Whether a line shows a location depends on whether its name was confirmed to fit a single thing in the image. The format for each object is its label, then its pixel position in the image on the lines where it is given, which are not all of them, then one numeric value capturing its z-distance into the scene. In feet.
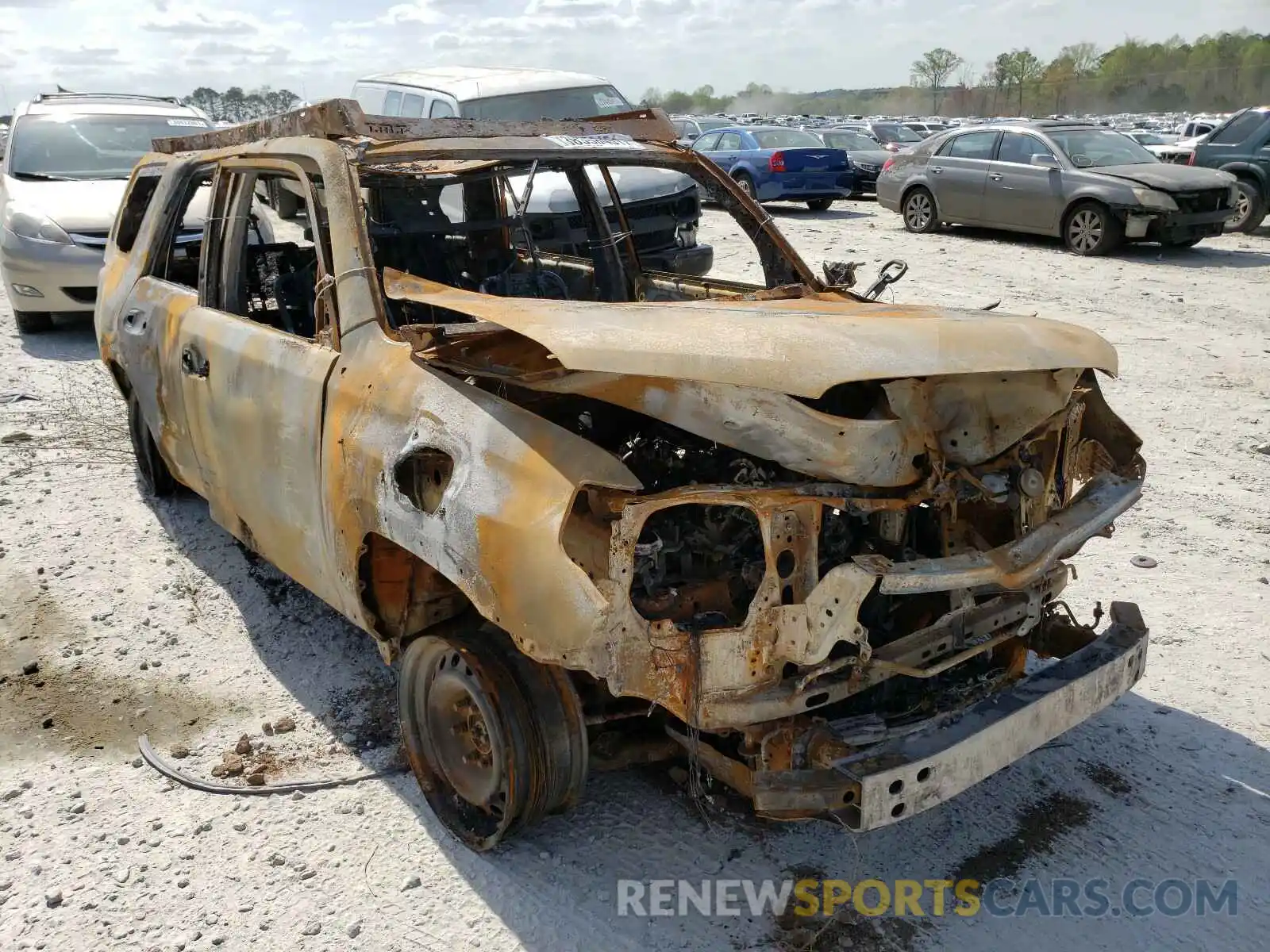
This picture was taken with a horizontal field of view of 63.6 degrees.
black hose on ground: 10.19
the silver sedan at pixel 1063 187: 38.93
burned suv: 7.61
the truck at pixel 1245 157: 44.88
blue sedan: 53.06
